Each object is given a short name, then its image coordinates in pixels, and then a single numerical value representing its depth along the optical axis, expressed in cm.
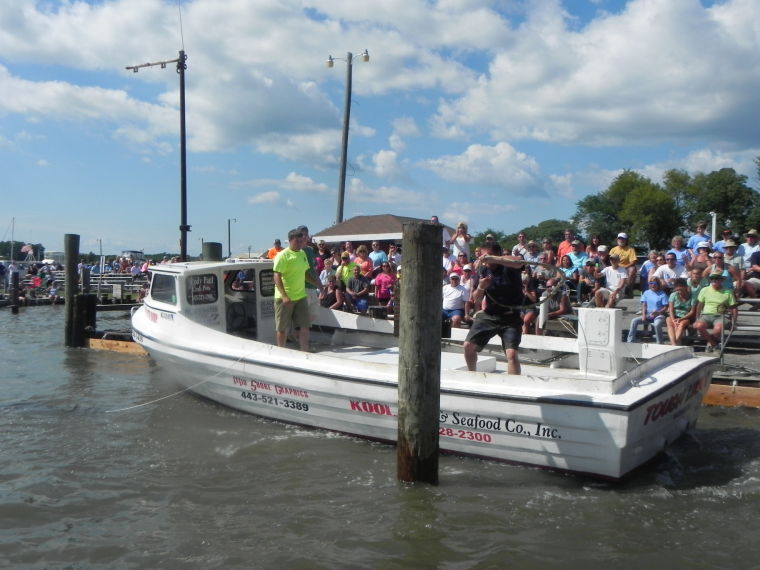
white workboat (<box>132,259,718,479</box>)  590
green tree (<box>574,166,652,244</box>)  7981
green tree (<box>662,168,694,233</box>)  7300
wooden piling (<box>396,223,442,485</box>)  589
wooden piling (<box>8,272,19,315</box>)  2302
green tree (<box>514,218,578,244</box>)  9469
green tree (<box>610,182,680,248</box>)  7150
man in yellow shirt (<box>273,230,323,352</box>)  840
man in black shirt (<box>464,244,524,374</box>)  675
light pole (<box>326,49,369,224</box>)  1838
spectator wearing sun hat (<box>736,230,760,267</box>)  1137
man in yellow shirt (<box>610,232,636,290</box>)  1135
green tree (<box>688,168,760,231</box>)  6156
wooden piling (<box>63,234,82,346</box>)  1493
